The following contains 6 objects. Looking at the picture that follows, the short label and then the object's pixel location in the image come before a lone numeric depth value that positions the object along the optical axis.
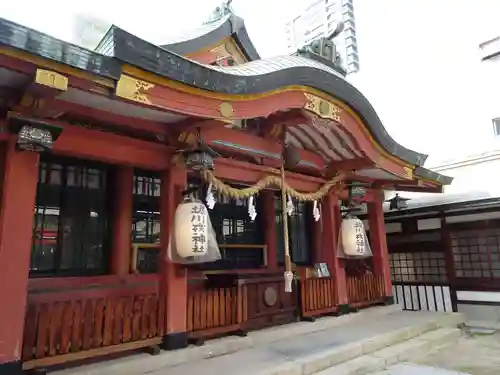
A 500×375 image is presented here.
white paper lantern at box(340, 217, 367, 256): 7.59
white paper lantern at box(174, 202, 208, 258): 4.78
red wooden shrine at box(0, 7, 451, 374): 3.63
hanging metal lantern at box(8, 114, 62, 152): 3.72
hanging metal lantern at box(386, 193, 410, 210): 10.14
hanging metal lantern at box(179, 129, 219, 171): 4.82
